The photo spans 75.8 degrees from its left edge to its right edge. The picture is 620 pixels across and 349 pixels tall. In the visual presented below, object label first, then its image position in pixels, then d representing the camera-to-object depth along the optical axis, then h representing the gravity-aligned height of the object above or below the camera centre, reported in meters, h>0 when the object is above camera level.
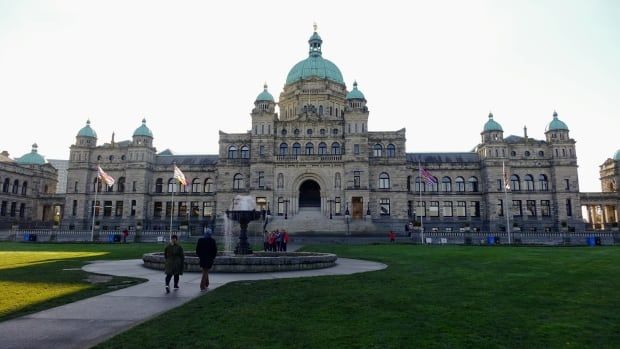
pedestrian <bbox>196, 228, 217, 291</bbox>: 12.94 -0.79
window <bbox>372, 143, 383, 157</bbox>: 62.25 +12.44
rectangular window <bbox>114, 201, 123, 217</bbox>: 67.00 +3.25
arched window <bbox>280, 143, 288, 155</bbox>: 60.89 +12.40
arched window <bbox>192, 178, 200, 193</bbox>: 70.00 +7.71
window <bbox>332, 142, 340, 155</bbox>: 60.25 +12.31
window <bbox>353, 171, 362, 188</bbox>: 57.41 +7.45
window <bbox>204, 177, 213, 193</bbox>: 69.75 +7.52
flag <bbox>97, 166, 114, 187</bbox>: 47.38 +6.02
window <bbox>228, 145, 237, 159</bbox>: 64.00 +12.36
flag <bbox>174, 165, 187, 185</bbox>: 45.34 +6.01
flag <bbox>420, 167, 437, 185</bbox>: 46.79 +6.39
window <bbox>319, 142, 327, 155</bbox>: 60.56 +12.36
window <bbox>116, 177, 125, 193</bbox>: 68.88 +7.69
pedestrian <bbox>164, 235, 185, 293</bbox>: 12.86 -1.00
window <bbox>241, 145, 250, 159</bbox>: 63.90 +12.51
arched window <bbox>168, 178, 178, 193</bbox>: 68.50 +7.75
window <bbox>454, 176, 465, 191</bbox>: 67.44 +7.99
